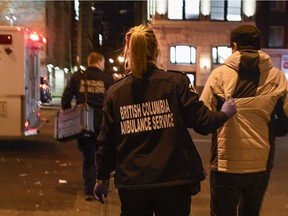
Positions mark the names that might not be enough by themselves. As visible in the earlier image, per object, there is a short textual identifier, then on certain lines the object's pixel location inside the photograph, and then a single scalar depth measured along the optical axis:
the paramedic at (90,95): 6.34
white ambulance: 9.56
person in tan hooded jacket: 3.40
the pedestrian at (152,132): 2.83
